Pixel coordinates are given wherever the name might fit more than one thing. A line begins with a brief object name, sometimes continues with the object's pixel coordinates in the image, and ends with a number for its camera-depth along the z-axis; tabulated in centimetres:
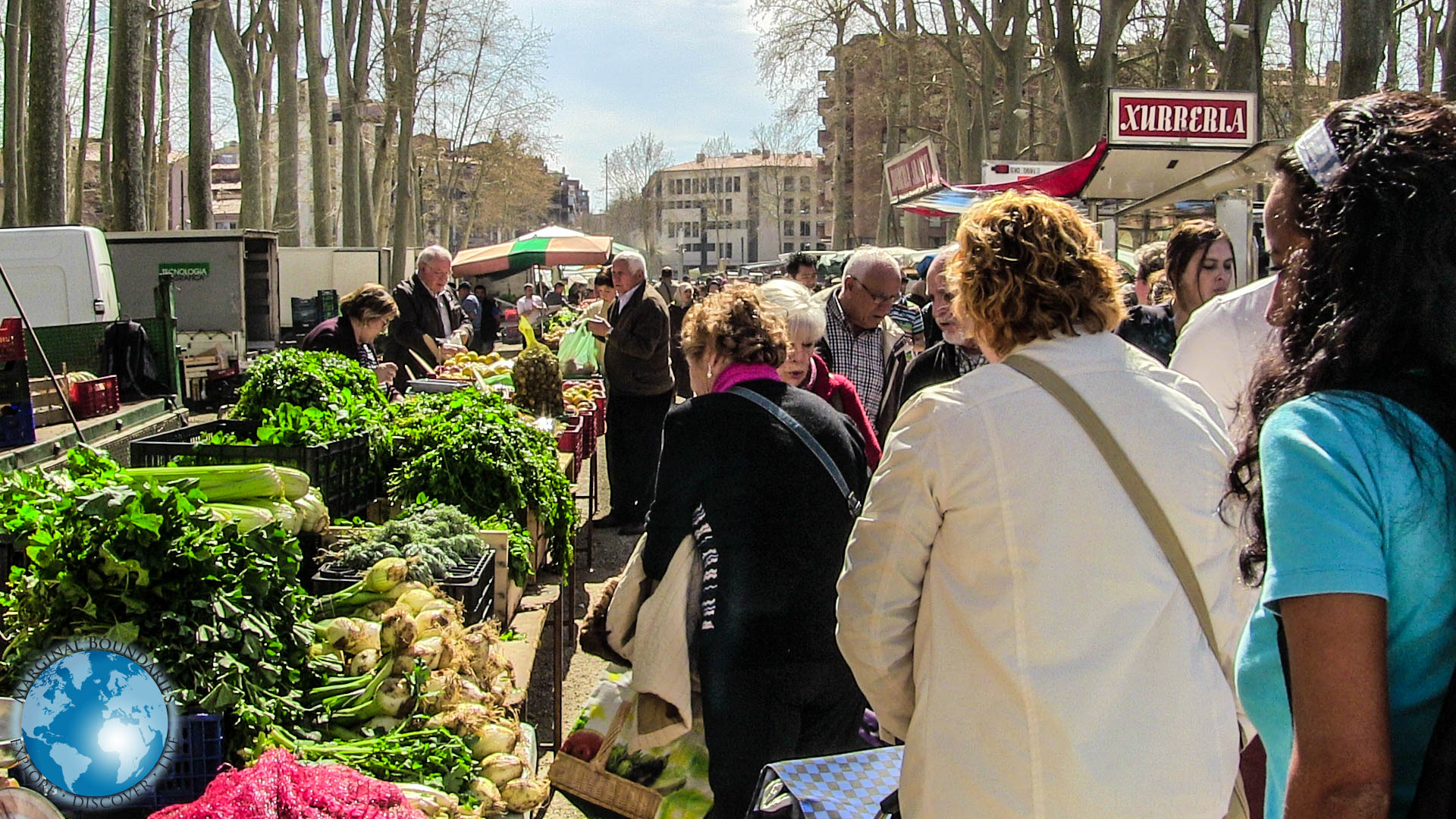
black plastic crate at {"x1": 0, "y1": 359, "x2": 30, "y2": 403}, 646
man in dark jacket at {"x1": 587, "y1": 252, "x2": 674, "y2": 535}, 816
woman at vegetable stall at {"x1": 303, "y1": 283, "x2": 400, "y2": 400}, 658
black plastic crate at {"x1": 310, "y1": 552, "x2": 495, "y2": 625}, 368
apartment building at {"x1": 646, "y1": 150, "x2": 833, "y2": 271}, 13838
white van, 1258
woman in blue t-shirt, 124
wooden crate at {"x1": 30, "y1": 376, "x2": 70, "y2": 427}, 714
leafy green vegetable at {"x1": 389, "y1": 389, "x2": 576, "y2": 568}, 495
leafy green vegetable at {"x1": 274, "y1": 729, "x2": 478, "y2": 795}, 275
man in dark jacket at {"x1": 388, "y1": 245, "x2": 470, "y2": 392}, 851
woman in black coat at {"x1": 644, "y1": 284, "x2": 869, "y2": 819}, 314
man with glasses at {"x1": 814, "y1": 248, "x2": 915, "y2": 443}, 578
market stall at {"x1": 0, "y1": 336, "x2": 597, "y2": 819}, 260
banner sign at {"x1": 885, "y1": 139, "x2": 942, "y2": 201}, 1445
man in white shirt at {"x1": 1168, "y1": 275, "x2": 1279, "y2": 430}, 353
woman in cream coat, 194
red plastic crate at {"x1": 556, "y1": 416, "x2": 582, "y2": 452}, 739
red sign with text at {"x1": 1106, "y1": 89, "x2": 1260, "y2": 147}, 1142
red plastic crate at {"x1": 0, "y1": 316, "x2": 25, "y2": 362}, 661
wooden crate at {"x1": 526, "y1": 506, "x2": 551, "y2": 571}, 522
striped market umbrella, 2859
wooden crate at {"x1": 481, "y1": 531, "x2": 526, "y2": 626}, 421
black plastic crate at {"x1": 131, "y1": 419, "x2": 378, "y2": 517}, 432
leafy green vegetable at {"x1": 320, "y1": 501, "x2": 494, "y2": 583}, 378
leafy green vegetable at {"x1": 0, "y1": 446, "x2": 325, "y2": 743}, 261
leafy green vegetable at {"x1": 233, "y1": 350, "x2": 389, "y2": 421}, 479
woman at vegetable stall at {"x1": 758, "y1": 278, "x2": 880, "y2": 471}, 455
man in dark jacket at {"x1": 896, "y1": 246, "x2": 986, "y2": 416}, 481
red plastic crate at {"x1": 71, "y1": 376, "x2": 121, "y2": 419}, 757
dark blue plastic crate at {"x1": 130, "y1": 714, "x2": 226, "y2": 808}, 252
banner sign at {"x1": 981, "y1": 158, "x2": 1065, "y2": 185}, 1292
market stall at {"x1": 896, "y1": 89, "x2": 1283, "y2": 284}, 1140
